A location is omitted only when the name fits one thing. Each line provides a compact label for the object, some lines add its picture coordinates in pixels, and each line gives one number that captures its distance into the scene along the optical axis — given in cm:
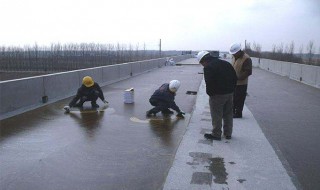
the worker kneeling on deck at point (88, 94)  783
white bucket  870
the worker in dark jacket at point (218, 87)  504
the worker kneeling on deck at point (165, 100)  693
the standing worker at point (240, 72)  653
